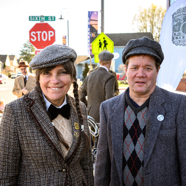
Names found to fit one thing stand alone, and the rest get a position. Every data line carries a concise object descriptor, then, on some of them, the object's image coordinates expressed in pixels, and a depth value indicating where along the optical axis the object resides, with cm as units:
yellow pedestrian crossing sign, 896
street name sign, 755
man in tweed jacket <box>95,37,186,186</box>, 179
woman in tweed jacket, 169
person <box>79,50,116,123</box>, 450
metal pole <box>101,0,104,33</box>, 1141
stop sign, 729
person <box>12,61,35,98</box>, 644
